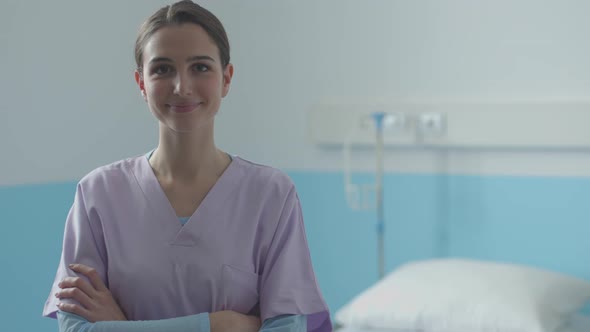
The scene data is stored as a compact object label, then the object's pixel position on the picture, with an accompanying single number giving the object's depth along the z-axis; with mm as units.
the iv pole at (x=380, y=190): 3023
